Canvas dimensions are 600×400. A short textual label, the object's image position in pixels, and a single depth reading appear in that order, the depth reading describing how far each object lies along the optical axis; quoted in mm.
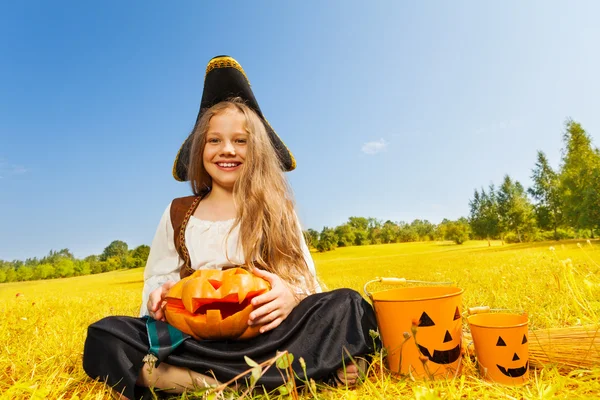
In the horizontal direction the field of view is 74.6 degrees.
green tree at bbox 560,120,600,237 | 25359
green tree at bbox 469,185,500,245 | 41438
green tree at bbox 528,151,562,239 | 34625
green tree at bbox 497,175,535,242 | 38656
